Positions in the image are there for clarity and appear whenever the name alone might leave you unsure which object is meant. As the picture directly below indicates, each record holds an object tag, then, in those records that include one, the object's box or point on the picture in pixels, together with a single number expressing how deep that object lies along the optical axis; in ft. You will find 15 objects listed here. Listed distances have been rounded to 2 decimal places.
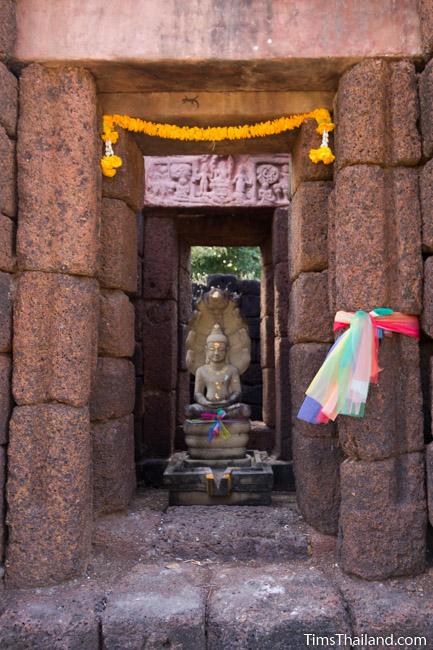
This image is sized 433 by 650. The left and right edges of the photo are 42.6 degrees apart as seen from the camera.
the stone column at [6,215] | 10.59
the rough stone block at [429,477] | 10.34
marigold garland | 12.42
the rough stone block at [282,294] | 20.06
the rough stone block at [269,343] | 22.49
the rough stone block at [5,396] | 10.52
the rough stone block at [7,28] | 10.91
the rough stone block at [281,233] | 20.16
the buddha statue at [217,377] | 15.88
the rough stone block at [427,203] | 10.50
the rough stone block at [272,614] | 9.29
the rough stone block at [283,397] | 19.48
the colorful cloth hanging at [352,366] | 10.32
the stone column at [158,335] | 20.27
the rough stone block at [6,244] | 10.61
